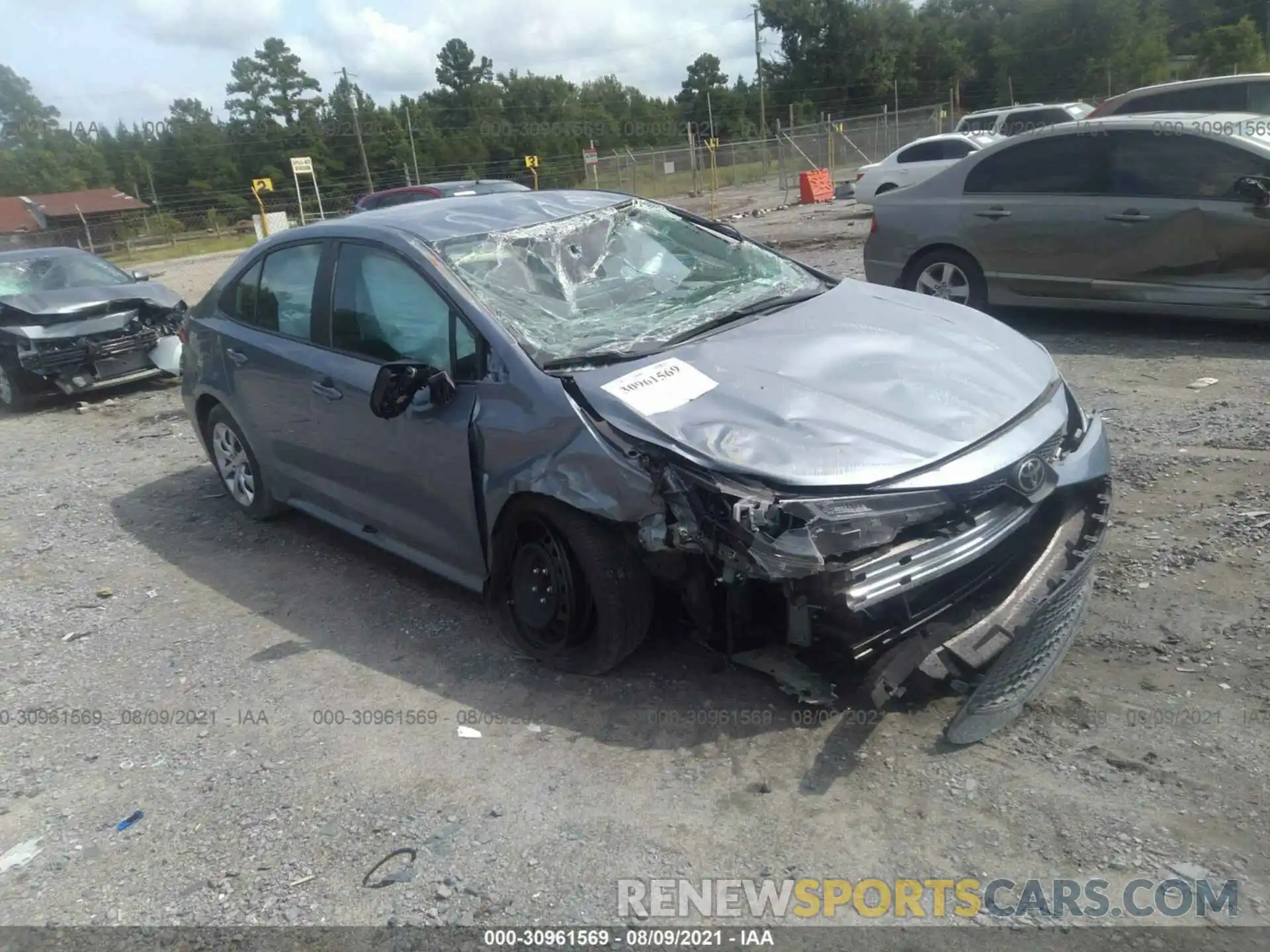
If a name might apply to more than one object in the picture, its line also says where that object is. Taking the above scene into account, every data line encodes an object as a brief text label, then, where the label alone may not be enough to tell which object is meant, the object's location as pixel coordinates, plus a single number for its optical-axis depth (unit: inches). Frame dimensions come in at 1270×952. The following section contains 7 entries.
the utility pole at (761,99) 1929.5
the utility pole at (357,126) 1713.8
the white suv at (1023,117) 818.2
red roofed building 1585.9
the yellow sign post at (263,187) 970.7
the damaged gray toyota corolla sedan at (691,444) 127.6
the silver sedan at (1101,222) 275.4
